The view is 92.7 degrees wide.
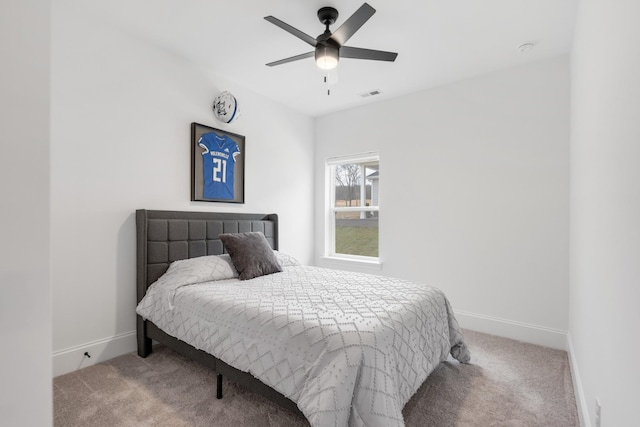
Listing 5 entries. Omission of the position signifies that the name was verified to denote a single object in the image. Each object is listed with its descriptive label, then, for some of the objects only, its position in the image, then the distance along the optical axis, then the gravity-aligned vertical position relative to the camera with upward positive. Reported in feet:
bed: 4.40 -2.05
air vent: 11.78 +4.79
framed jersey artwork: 9.92 +1.69
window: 13.66 +0.37
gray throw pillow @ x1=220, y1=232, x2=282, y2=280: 8.79 -1.23
